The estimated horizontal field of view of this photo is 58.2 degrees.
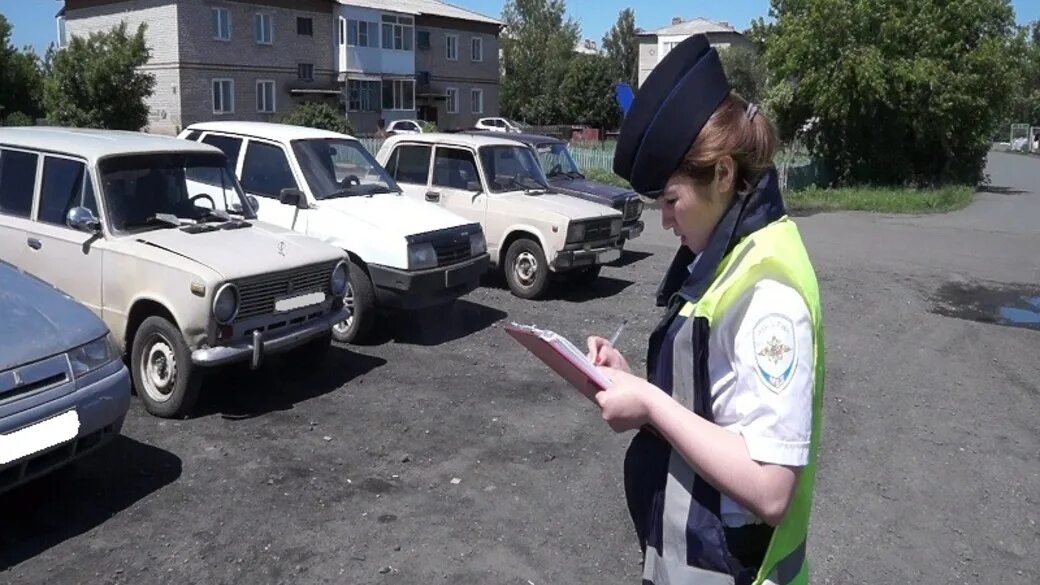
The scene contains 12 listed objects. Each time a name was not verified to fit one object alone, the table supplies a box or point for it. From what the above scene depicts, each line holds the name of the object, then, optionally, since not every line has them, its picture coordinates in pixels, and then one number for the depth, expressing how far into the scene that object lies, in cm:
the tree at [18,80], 3794
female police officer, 176
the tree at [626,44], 9019
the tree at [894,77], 2695
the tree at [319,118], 3731
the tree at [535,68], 7056
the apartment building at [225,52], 4244
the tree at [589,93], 6706
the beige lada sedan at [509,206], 1128
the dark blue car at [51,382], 452
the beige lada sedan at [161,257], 639
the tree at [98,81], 3275
